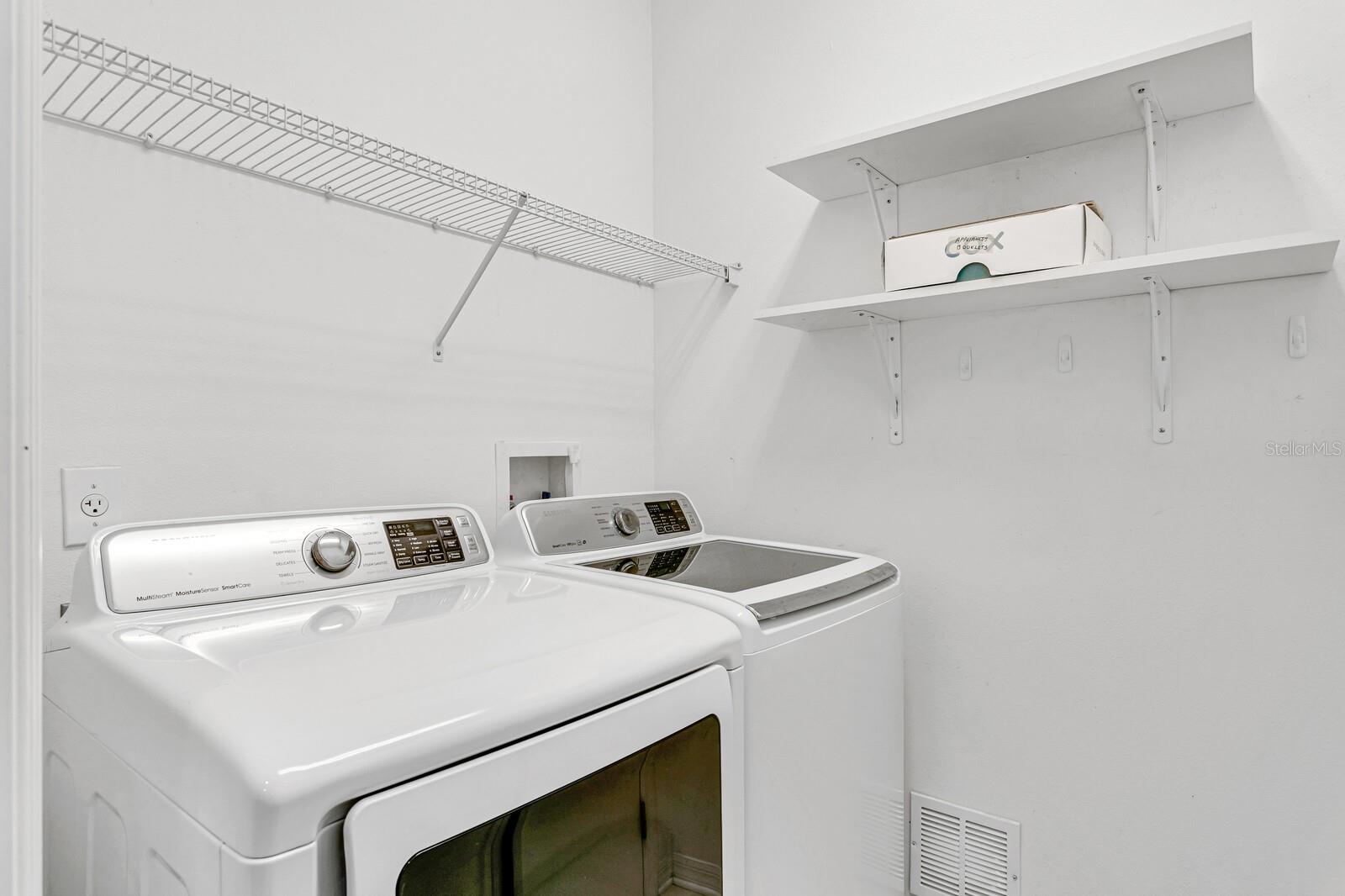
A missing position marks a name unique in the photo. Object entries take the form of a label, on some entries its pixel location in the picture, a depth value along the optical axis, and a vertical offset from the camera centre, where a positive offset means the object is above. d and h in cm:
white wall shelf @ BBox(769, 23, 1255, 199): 121 +64
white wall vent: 160 -92
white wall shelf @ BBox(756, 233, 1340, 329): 114 +31
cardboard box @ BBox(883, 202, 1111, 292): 129 +38
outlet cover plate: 109 -7
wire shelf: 109 +54
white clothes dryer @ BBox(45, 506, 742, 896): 61 -27
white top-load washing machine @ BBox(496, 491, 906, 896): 109 -37
